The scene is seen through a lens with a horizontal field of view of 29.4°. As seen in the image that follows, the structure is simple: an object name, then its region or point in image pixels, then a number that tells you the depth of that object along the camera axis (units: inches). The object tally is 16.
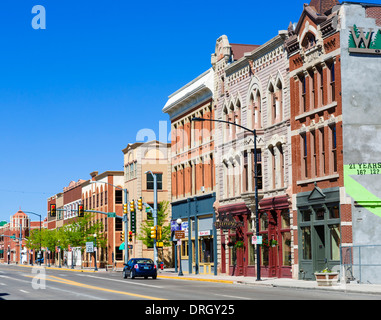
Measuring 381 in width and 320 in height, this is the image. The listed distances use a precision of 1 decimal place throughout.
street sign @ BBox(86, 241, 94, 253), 2950.3
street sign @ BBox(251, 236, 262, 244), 1657.2
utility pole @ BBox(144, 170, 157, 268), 2364.9
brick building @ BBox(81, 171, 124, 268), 3631.9
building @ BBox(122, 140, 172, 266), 3253.0
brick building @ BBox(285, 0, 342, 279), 1537.9
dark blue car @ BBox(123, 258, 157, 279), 1925.4
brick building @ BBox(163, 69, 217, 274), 2281.0
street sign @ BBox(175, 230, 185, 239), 2157.5
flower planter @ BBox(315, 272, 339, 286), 1353.3
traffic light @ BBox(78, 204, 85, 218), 2556.6
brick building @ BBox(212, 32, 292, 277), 1780.3
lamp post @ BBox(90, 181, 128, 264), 2689.5
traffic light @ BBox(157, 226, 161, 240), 2312.1
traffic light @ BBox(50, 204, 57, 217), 2522.9
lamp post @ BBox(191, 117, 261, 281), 1643.7
